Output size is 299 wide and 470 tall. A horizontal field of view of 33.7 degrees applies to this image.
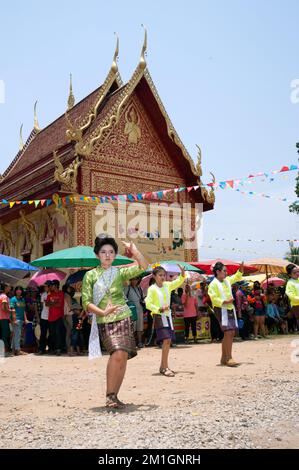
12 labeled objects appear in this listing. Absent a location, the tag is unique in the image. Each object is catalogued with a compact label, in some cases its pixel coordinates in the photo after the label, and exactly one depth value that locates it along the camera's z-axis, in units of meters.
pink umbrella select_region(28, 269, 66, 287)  10.74
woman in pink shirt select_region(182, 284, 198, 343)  11.68
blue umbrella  10.43
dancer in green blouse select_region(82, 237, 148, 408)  4.49
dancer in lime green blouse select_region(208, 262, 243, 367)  7.31
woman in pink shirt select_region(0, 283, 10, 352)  9.59
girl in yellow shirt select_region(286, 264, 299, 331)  7.81
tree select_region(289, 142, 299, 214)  23.61
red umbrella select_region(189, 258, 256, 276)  13.05
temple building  13.95
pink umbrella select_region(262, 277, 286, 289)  17.73
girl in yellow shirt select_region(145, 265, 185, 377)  7.05
